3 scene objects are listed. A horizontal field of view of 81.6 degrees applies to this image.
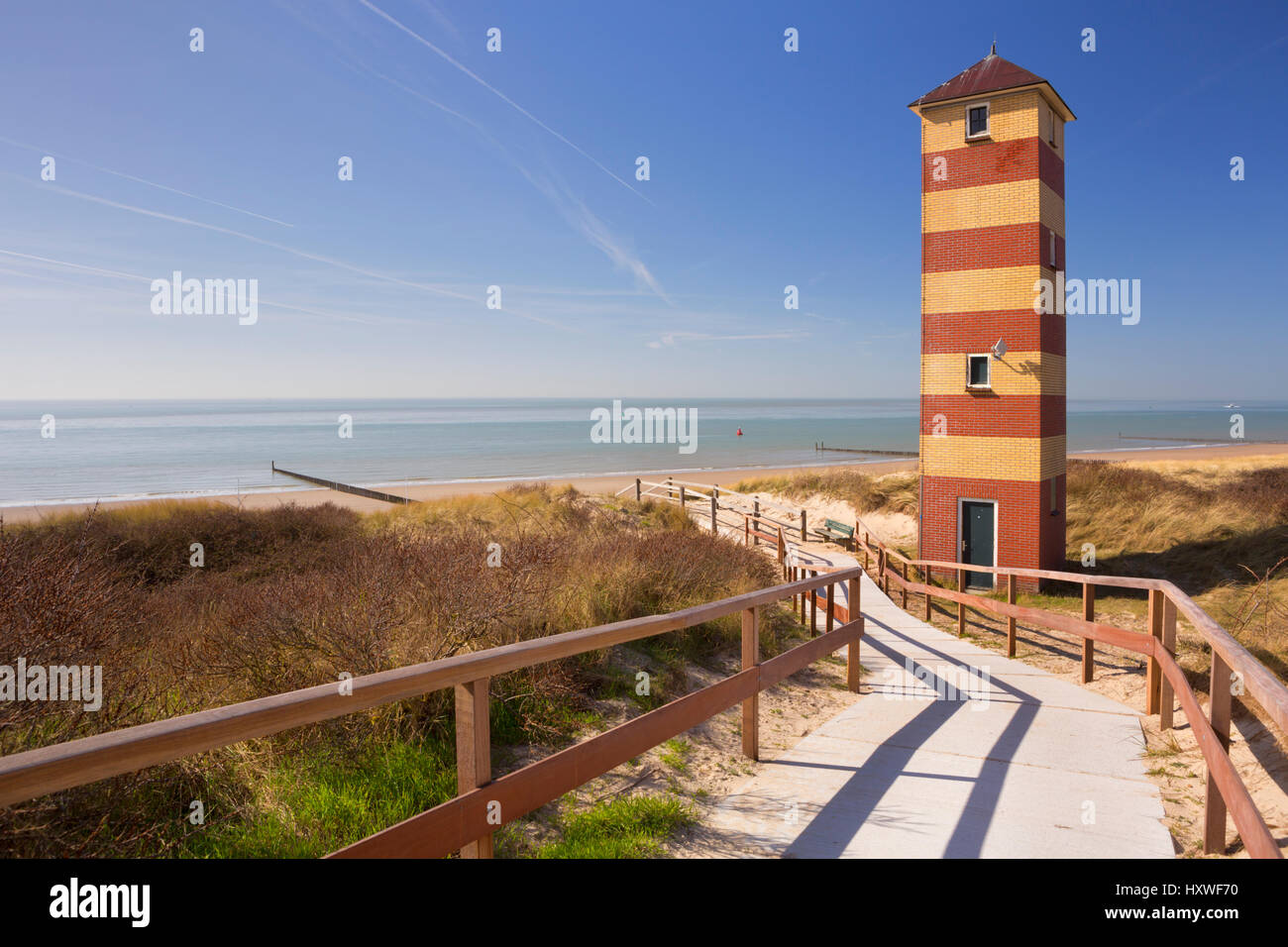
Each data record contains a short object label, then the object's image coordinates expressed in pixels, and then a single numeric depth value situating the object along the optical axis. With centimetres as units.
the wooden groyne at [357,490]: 2710
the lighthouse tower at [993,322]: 1609
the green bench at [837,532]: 2136
